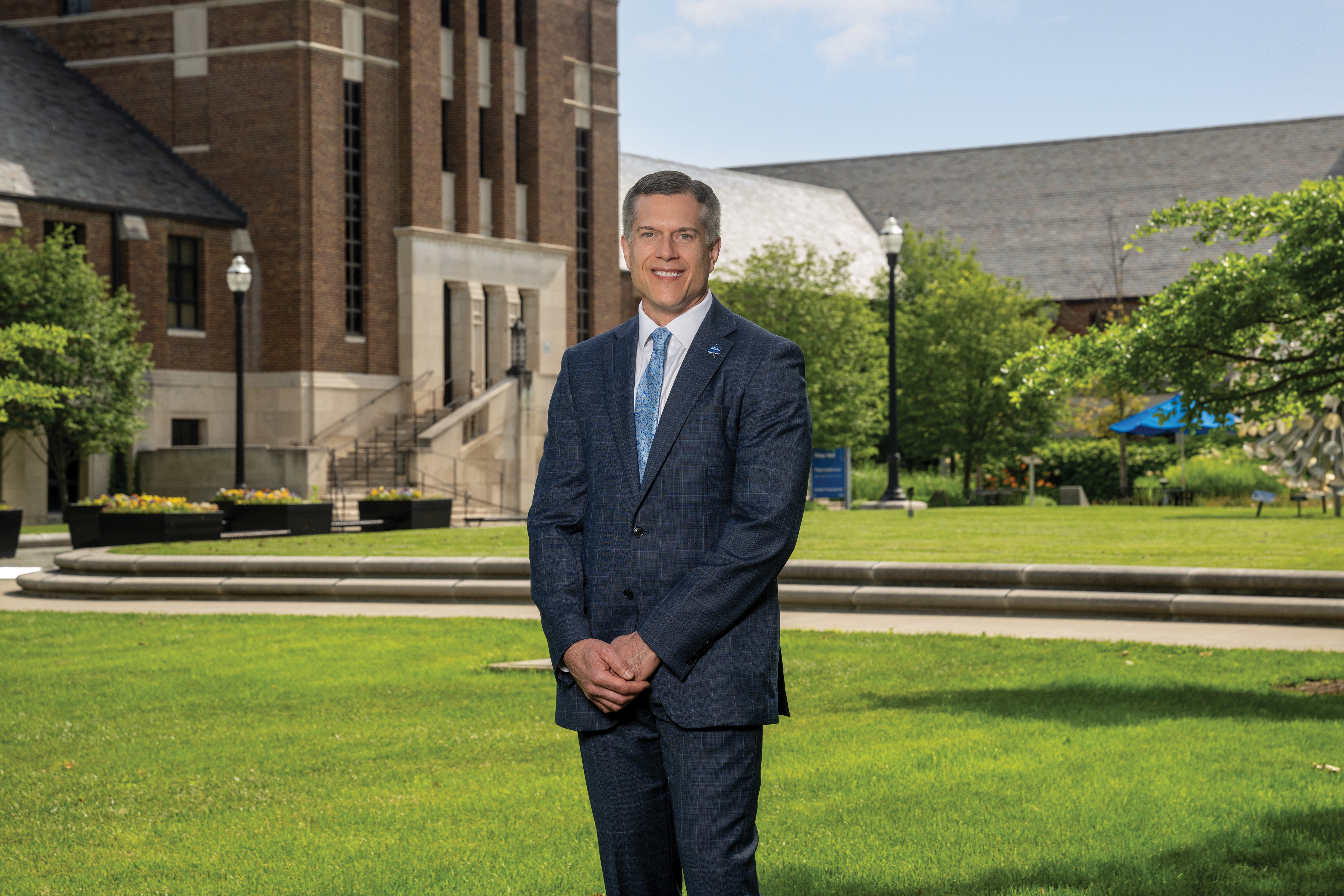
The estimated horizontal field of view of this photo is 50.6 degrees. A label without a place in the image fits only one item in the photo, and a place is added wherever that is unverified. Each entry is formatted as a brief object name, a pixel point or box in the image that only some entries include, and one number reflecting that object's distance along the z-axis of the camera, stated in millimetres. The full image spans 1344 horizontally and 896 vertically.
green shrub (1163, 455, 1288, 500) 33938
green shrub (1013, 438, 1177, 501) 41219
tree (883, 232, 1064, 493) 41281
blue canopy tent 32938
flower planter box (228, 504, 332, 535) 24625
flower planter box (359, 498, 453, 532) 26391
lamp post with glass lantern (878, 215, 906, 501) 26859
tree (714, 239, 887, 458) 41438
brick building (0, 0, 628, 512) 36656
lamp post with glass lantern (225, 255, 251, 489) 28094
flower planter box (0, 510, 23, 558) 22359
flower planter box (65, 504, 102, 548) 23297
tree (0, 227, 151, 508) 30219
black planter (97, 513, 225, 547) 22297
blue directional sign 27938
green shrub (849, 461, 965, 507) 39375
